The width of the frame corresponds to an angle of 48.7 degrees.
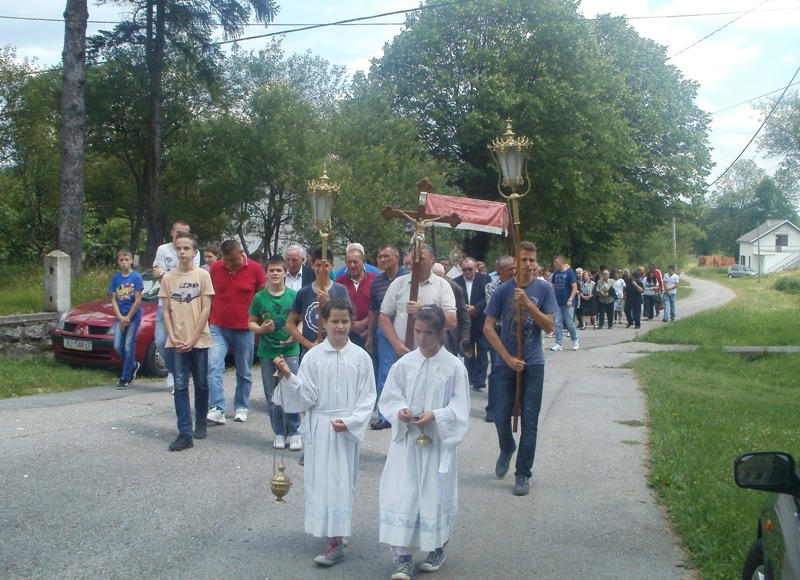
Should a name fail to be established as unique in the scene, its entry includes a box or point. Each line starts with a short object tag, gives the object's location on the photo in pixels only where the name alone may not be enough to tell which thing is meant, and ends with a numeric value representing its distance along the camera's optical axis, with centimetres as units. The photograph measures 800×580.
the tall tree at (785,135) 4741
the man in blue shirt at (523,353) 682
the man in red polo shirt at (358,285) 912
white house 10756
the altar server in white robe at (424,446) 495
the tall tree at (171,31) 2019
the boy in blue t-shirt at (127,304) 1131
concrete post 1417
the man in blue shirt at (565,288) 1700
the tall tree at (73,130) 1611
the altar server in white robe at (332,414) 517
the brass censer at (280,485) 536
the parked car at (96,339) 1221
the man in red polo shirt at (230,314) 906
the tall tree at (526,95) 3152
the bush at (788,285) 5278
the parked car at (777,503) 301
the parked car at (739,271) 8981
